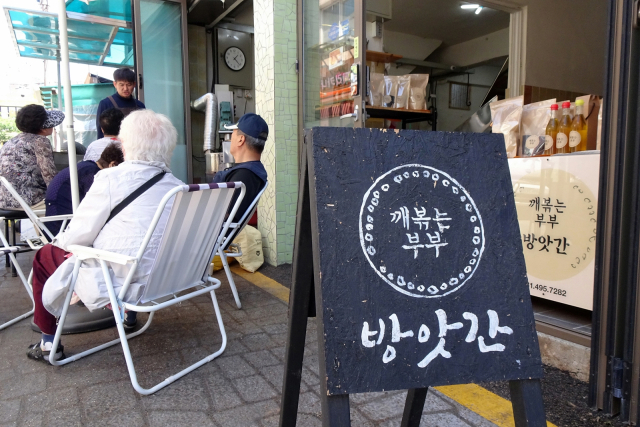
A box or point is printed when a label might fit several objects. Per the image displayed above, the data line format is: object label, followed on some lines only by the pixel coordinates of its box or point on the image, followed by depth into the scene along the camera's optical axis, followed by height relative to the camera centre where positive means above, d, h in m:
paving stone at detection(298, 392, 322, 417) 1.85 -0.98
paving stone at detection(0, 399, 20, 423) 1.79 -0.97
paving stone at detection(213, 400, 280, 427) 1.77 -0.98
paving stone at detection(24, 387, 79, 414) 1.87 -0.97
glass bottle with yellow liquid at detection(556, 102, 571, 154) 2.64 +0.24
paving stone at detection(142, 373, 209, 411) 1.89 -0.98
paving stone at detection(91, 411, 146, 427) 1.75 -0.98
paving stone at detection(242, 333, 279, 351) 2.50 -0.97
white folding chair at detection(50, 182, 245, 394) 1.96 -0.39
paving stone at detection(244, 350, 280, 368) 2.29 -0.97
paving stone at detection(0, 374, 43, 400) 1.99 -0.97
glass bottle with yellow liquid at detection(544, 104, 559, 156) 2.71 +0.22
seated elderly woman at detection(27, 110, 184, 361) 2.08 -0.24
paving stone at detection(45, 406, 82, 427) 1.75 -0.97
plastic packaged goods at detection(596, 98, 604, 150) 2.44 +0.19
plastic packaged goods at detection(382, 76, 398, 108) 4.59 +0.83
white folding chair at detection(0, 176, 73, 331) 2.62 -0.43
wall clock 7.57 +1.94
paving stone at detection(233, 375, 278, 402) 1.97 -0.98
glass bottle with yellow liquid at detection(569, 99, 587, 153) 2.59 +0.23
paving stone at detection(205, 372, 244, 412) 1.90 -0.98
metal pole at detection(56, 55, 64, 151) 6.98 +0.75
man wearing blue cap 3.07 +0.11
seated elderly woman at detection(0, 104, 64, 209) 3.54 +0.11
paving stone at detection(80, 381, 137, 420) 1.84 -0.97
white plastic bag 4.13 -0.71
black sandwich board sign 1.07 -0.25
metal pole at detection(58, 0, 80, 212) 2.63 +0.42
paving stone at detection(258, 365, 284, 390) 2.09 -0.98
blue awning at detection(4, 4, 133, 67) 5.25 +1.78
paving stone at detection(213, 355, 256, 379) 2.18 -0.98
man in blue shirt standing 4.21 +0.74
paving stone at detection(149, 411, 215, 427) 1.76 -0.98
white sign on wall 2.32 -0.28
